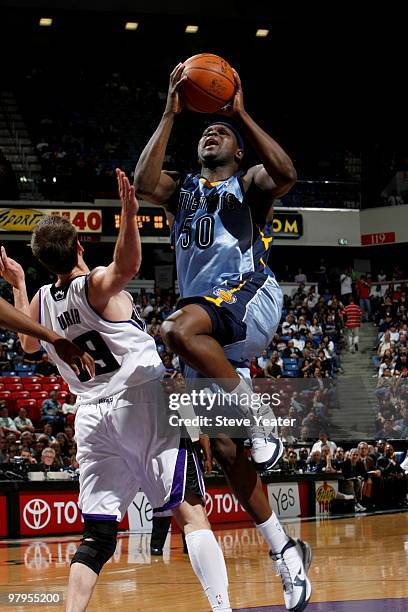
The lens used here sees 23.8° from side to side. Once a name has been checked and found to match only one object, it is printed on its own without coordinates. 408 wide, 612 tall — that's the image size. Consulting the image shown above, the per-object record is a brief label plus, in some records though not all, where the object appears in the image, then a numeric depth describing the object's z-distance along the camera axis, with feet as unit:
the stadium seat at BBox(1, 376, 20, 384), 65.36
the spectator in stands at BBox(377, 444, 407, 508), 58.90
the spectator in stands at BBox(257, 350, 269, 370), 72.69
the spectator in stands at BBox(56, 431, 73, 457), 52.39
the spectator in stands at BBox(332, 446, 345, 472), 58.18
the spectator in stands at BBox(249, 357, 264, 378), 67.69
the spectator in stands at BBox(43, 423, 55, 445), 53.06
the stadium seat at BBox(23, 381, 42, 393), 65.00
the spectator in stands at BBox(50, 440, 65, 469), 49.06
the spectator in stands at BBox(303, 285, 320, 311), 90.48
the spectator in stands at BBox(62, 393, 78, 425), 55.88
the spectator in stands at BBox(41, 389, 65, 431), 55.98
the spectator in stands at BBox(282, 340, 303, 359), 76.18
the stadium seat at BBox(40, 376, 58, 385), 66.39
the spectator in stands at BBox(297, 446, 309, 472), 57.36
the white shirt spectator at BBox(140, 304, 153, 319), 81.61
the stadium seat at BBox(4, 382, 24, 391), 64.44
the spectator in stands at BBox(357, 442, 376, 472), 58.39
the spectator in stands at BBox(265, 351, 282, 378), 69.46
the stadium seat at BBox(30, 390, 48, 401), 63.35
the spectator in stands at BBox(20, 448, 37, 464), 48.68
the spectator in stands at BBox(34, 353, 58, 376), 68.23
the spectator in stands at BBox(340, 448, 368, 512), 58.13
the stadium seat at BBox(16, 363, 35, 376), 69.92
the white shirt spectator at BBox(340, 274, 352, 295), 95.20
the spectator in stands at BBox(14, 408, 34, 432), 54.13
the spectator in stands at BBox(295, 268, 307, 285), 96.74
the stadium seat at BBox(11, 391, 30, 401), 62.75
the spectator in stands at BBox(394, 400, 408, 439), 62.69
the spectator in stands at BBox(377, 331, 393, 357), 79.82
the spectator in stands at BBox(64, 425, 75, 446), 52.88
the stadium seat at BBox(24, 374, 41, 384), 66.23
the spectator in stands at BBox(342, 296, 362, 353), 85.80
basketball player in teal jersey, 18.07
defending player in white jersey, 16.96
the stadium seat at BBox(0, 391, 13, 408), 61.72
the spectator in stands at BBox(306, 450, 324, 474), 57.45
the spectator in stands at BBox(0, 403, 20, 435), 52.54
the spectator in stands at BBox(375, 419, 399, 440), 63.52
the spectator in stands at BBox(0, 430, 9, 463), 49.48
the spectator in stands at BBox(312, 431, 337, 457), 59.57
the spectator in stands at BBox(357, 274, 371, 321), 92.73
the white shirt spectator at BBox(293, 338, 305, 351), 79.88
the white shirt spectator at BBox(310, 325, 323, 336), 84.17
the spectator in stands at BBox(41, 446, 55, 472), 47.98
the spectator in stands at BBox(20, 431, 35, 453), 50.55
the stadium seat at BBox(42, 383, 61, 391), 65.36
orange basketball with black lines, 18.85
